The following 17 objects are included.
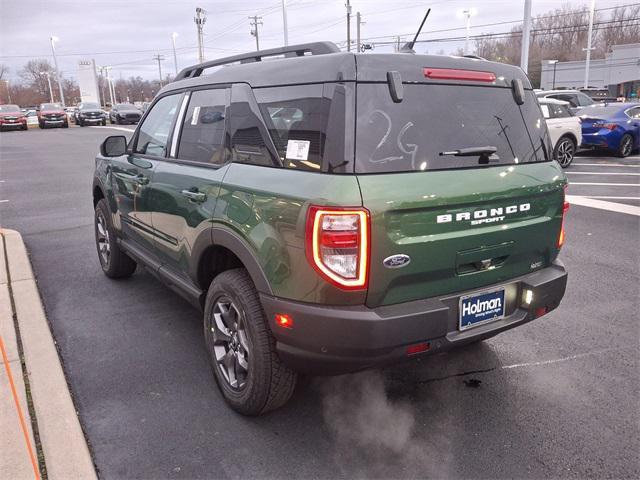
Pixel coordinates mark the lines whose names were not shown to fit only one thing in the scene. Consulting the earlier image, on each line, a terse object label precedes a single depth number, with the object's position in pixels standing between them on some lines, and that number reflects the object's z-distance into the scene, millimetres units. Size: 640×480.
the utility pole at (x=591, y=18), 38406
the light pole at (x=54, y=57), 60844
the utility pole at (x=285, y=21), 37969
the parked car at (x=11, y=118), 31750
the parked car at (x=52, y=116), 34500
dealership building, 54719
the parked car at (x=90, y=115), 35750
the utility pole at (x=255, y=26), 59875
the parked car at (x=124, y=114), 35031
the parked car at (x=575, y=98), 17938
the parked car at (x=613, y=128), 14406
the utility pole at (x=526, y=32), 20172
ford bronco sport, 2344
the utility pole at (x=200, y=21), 49438
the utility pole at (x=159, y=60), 102312
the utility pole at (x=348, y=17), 48288
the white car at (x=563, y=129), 12523
